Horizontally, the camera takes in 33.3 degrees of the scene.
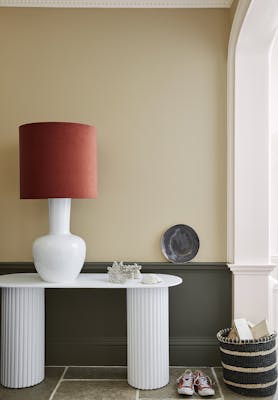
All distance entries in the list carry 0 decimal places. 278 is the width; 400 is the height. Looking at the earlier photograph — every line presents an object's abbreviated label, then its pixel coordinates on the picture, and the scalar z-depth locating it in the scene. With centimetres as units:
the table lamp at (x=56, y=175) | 288
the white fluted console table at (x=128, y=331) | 289
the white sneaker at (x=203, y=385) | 282
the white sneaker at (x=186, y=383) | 282
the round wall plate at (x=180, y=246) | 338
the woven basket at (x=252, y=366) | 283
